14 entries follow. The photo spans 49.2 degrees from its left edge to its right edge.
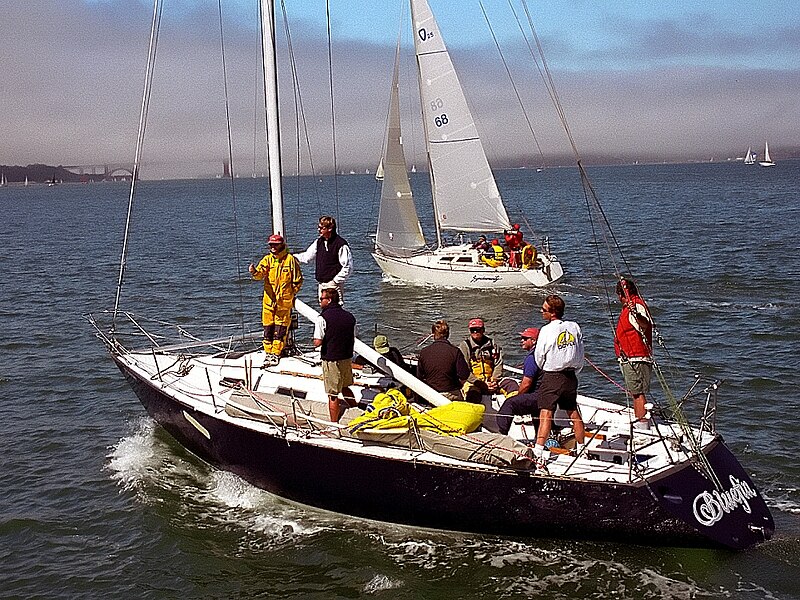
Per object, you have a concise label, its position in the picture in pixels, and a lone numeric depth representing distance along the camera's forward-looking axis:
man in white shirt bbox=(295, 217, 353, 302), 12.91
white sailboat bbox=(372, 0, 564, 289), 30.78
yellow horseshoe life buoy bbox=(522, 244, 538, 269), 30.86
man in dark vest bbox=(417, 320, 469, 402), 11.52
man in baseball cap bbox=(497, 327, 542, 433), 10.73
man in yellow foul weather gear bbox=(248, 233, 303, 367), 12.96
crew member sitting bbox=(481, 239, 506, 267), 30.91
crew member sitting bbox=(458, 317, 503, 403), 12.25
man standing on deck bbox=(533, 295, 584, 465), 10.16
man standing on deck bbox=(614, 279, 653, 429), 11.37
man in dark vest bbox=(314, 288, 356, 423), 11.38
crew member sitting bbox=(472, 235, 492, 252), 32.22
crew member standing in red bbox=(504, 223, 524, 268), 30.86
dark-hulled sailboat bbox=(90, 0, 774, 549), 9.89
